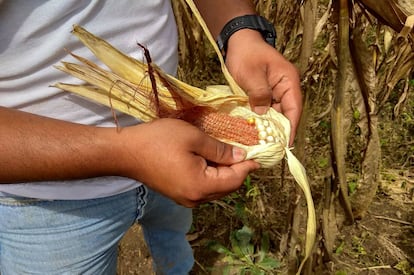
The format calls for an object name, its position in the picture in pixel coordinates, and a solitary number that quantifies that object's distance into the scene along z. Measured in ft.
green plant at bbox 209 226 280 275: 5.40
